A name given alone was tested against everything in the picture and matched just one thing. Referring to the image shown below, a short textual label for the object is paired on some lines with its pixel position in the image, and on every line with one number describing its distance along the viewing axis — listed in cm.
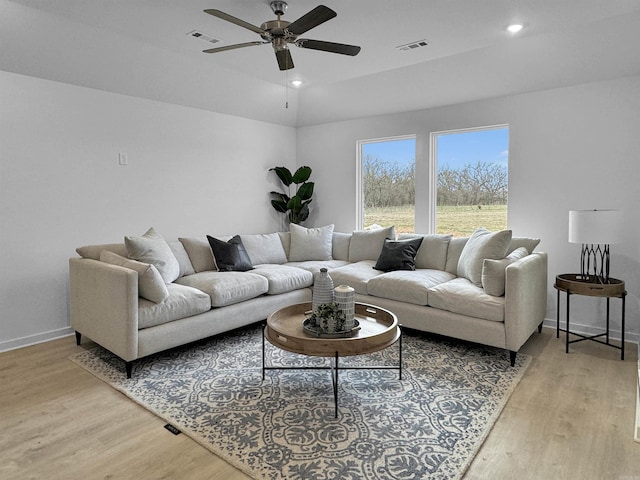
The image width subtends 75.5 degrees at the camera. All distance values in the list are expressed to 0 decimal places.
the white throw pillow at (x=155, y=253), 354
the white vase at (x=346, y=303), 275
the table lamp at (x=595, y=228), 333
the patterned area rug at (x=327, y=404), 205
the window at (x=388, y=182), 534
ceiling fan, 255
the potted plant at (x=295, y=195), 591
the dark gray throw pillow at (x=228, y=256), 426
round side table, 333
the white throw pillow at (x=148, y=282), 308
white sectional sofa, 312
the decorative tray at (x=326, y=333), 264
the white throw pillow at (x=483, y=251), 366
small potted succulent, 266
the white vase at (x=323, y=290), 291
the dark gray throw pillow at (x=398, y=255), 438
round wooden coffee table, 252
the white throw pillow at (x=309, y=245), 518
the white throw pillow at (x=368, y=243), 495
